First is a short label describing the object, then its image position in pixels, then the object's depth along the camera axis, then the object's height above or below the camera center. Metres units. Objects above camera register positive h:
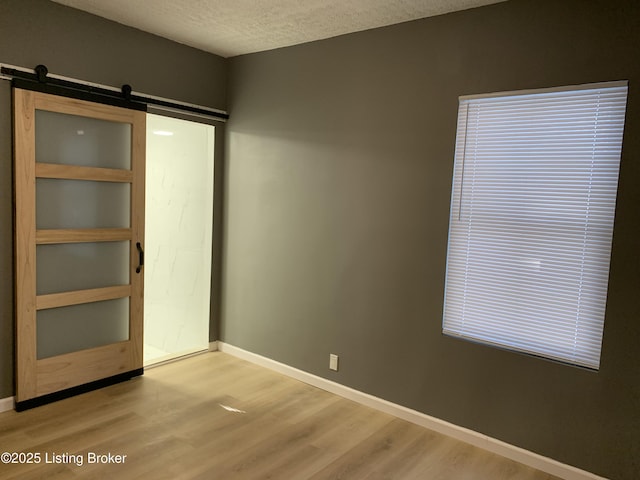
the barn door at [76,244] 3.06 -0.38
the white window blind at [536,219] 2.49 -0.02
